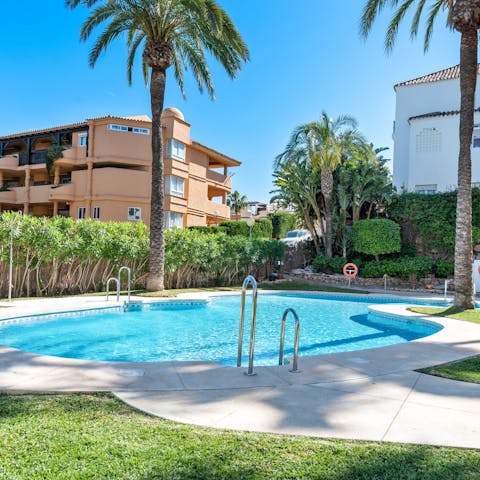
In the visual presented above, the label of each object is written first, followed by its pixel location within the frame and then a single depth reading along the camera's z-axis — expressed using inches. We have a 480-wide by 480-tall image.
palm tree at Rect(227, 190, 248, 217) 2790.4
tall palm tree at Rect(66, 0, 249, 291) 605.9
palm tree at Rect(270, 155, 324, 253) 1032.8
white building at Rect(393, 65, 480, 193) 1042.1
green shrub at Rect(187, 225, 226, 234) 1205.0
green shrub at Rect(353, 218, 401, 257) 939.3
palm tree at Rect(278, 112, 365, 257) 959.6
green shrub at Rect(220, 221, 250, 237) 1291.8
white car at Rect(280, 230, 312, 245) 1141.5
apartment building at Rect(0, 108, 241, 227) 1272.1
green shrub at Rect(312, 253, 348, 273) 980.6
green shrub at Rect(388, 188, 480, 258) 916.6
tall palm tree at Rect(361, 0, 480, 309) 501.7
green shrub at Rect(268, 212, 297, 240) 1659.7
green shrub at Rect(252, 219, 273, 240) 1390.5
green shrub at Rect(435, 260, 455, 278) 871.7
